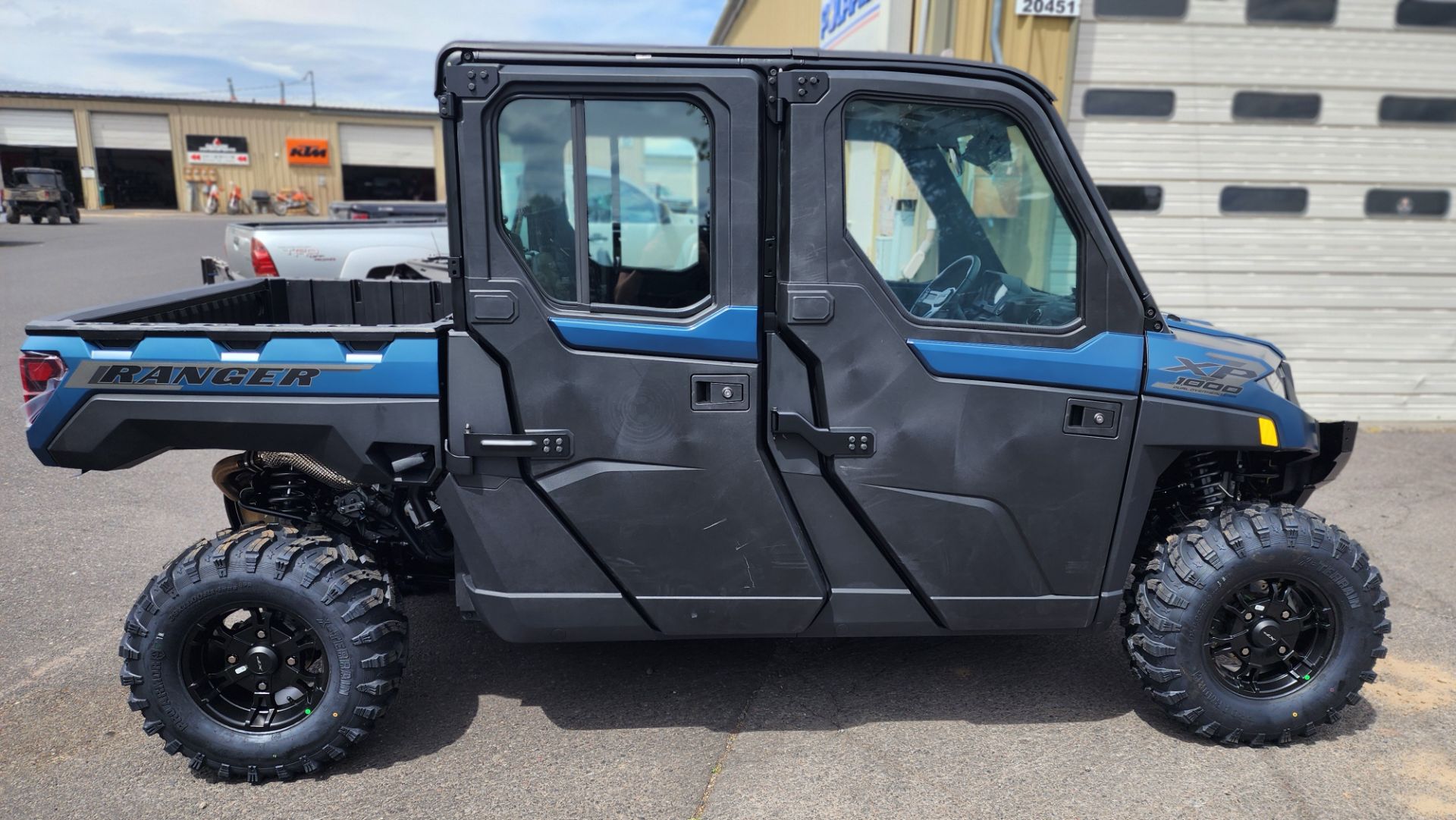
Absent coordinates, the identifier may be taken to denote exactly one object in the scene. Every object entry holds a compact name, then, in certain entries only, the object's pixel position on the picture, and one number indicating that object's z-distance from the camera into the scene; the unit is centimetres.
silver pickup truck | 900
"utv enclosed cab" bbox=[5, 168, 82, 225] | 3048
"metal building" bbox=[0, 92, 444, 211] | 4606
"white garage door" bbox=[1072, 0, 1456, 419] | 741
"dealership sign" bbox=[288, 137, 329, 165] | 4800
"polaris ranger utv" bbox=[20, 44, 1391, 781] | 298
